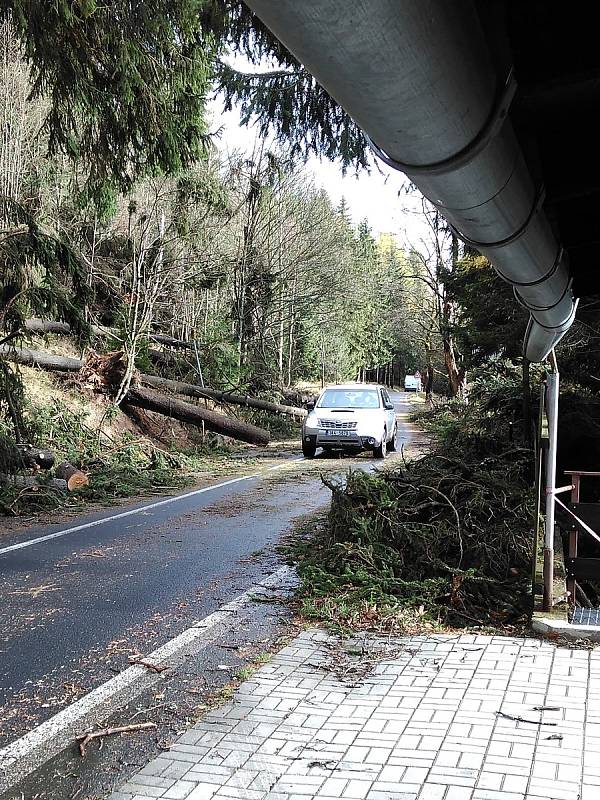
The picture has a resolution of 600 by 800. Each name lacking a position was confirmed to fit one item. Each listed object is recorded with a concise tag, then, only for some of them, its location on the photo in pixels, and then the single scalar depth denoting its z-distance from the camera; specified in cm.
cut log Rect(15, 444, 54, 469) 1352
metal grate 565
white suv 1962
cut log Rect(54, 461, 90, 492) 1340
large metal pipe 141
